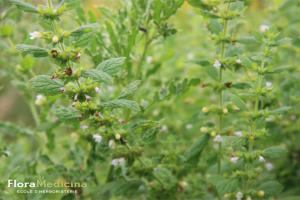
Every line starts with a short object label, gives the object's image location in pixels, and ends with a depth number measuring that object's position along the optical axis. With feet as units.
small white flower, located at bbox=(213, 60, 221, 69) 2.87
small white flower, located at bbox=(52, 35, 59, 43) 2.57
